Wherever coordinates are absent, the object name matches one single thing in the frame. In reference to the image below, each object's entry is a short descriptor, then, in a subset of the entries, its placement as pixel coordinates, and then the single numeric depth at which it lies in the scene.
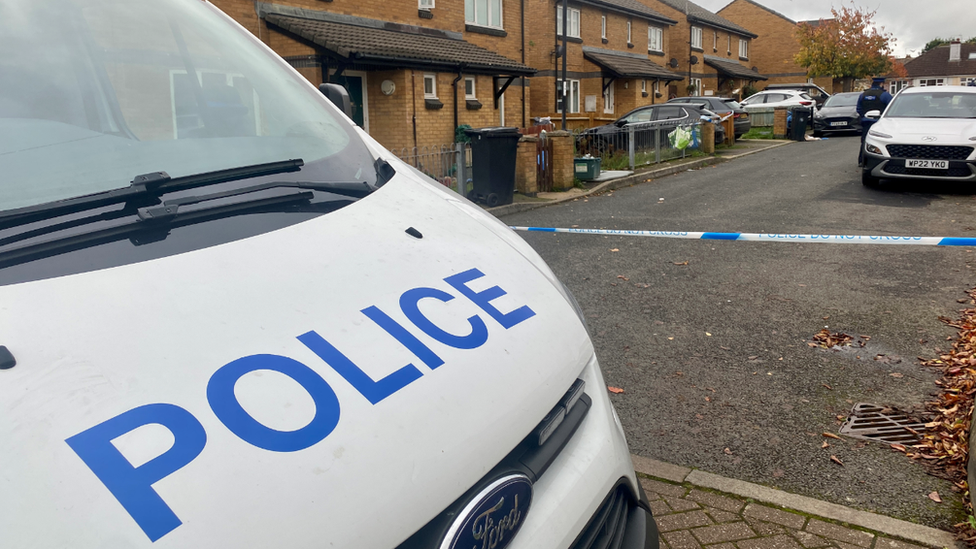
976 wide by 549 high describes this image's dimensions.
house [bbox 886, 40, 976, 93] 86.31
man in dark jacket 14.44
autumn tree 47.44
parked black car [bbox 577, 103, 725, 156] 16.95
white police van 1.06
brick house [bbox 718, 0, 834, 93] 53.53
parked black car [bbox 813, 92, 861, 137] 27.07
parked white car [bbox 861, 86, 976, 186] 11.02
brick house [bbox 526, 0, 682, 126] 29.25
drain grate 3.66
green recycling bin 14.50
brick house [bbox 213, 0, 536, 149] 15.93
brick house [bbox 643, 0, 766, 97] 41.16
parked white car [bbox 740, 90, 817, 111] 29.16
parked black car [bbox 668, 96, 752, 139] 23.41
